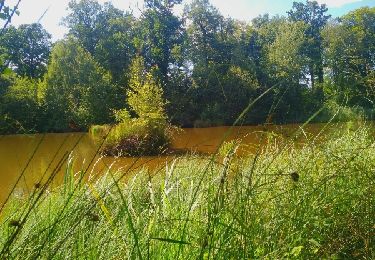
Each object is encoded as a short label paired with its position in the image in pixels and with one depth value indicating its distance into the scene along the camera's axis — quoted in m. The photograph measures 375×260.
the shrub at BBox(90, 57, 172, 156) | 16.91
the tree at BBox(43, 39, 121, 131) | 30.50
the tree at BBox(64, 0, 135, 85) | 37.78
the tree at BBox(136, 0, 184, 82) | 38.09
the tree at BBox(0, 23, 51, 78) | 41.97
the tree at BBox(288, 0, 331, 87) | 46.28
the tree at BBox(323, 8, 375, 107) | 34.51
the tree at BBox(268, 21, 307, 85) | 36.16
